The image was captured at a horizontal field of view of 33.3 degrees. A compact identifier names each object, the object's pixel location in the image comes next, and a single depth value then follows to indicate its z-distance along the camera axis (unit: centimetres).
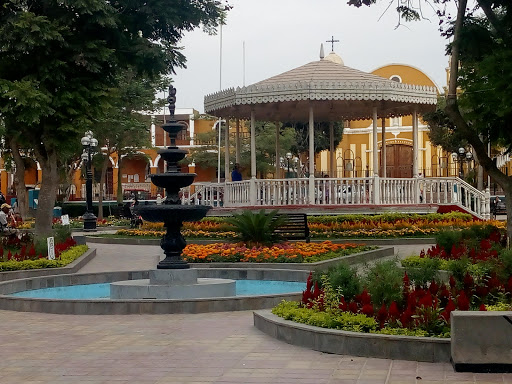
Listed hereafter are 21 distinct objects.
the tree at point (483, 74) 1598
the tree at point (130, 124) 4503
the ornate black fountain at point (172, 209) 1336
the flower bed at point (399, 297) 855
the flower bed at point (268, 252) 1816
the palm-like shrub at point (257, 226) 1973
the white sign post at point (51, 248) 1794
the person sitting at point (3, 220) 2356
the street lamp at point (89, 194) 3689
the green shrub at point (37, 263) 1695
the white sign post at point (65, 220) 2858
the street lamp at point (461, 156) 4309
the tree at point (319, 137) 5191
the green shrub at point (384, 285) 943
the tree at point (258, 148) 5606
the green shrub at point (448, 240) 1653
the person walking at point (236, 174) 2962
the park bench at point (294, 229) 2236
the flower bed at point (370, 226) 2555
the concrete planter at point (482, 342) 750
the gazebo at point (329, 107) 2669
